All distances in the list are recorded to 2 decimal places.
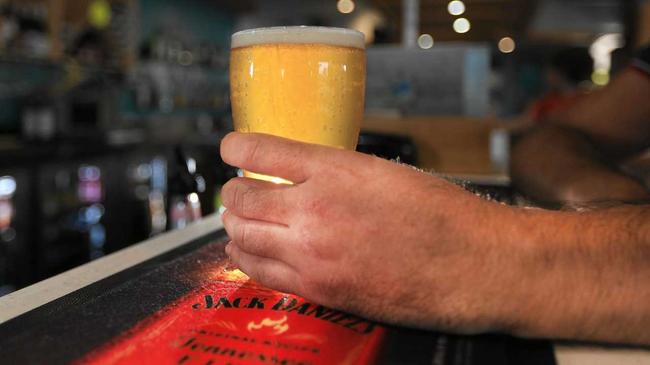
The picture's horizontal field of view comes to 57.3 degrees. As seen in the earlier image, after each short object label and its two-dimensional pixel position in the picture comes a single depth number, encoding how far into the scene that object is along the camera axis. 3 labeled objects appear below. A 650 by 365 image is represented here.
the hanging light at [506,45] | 8.84
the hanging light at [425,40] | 7.26
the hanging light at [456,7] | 5.62
